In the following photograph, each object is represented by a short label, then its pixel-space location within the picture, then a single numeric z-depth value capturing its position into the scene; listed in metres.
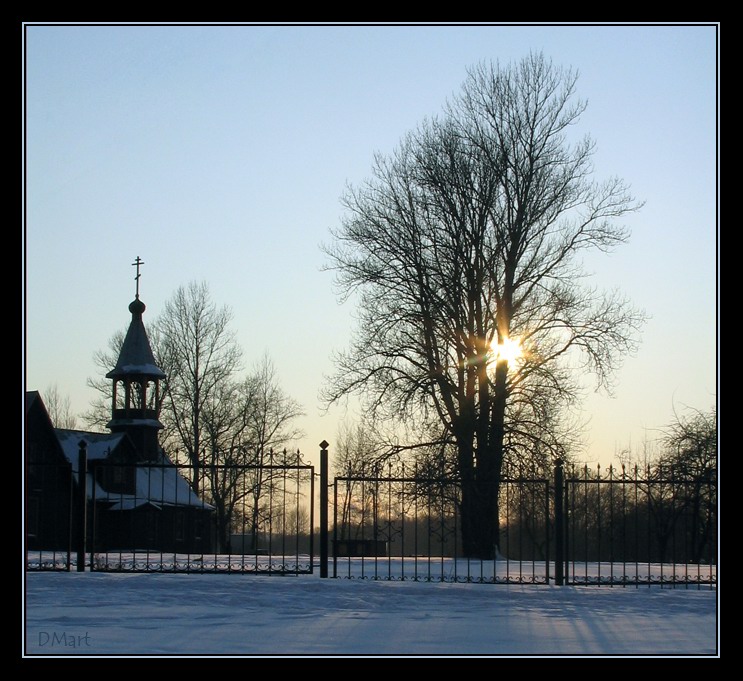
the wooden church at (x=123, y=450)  39.00
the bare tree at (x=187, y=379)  46.06
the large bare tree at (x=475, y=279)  27.11
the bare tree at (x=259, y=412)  46.50
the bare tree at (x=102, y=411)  48.69
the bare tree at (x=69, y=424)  61.57
